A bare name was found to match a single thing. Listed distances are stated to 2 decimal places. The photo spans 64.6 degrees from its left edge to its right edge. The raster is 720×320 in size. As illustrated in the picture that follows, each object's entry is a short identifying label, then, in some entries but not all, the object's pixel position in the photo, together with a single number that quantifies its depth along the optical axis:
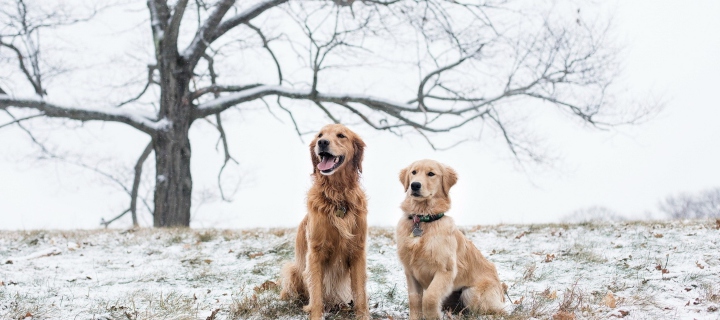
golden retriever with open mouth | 4.47
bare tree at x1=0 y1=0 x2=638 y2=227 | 11.33
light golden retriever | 4.29
